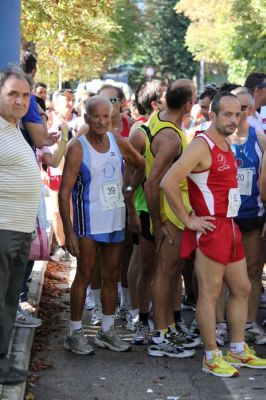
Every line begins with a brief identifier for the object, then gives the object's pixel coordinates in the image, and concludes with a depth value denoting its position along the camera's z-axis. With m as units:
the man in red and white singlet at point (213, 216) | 11.13
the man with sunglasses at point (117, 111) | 14.61
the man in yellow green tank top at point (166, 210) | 12.04
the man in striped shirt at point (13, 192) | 9.77
